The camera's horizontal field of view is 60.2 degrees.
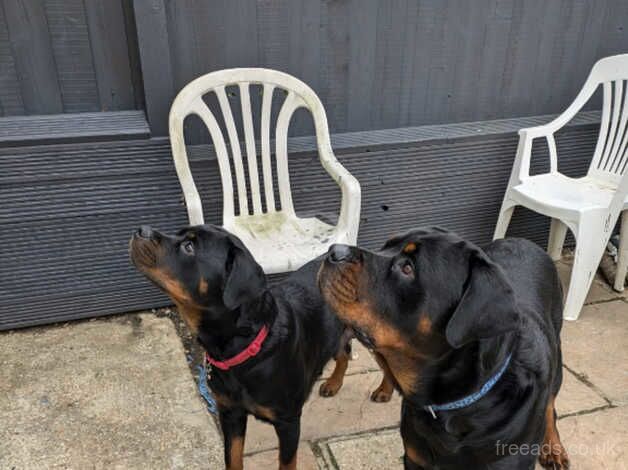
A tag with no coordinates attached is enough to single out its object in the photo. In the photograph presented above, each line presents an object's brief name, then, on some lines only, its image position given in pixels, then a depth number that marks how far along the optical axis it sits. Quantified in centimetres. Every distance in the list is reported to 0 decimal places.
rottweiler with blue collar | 150
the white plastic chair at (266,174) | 283
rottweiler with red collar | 195
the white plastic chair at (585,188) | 340
